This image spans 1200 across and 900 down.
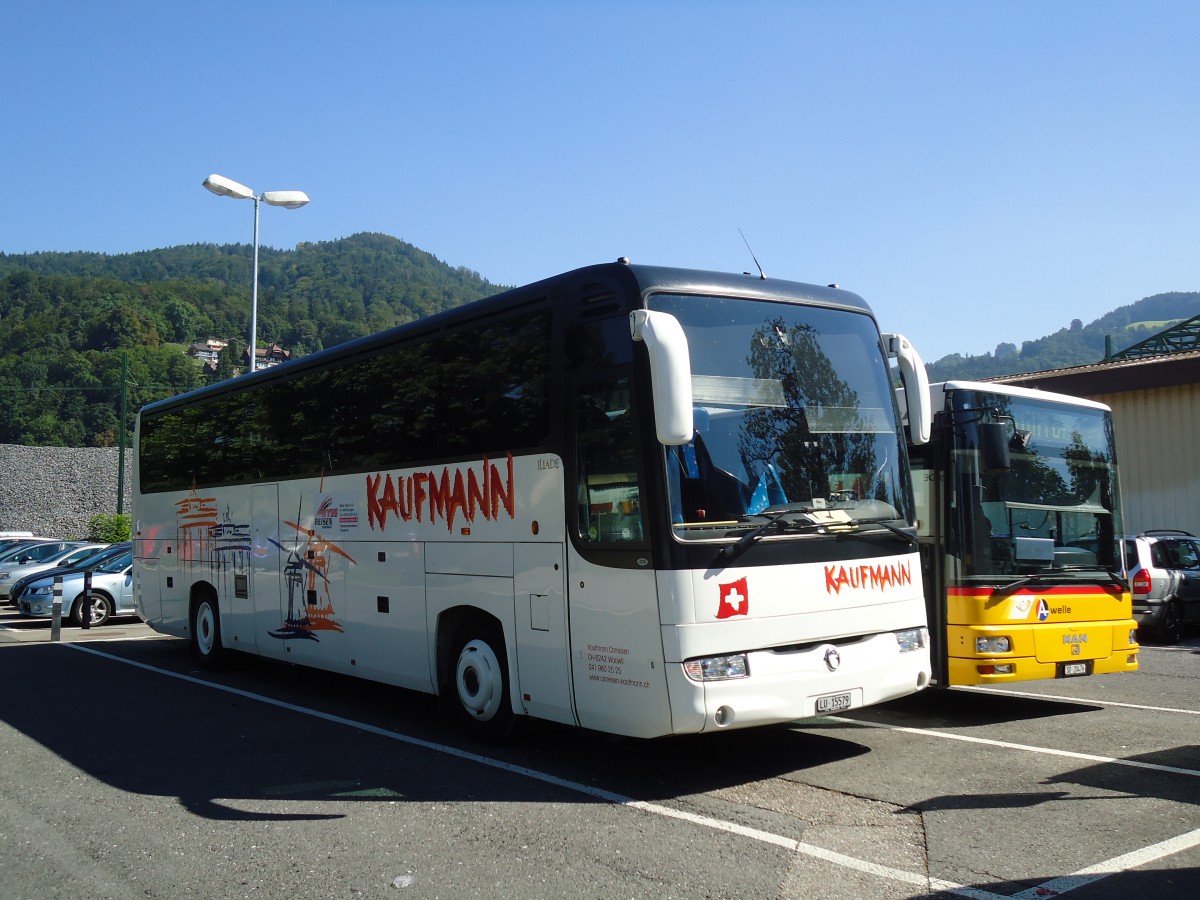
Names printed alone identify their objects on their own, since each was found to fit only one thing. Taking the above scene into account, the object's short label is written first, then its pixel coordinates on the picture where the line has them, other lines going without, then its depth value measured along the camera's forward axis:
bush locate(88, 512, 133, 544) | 44.50
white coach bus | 6.71
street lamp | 22.20
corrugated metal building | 23.09
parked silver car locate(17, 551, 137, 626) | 19.67
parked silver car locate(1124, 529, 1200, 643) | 15.91
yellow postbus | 9.15
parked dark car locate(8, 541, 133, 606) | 20.52
